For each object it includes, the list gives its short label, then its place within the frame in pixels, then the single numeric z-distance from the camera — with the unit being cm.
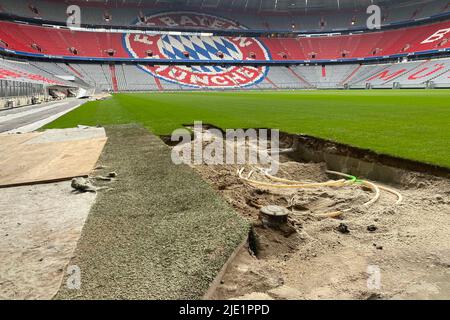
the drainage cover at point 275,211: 327
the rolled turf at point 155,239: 203
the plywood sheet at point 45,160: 464
